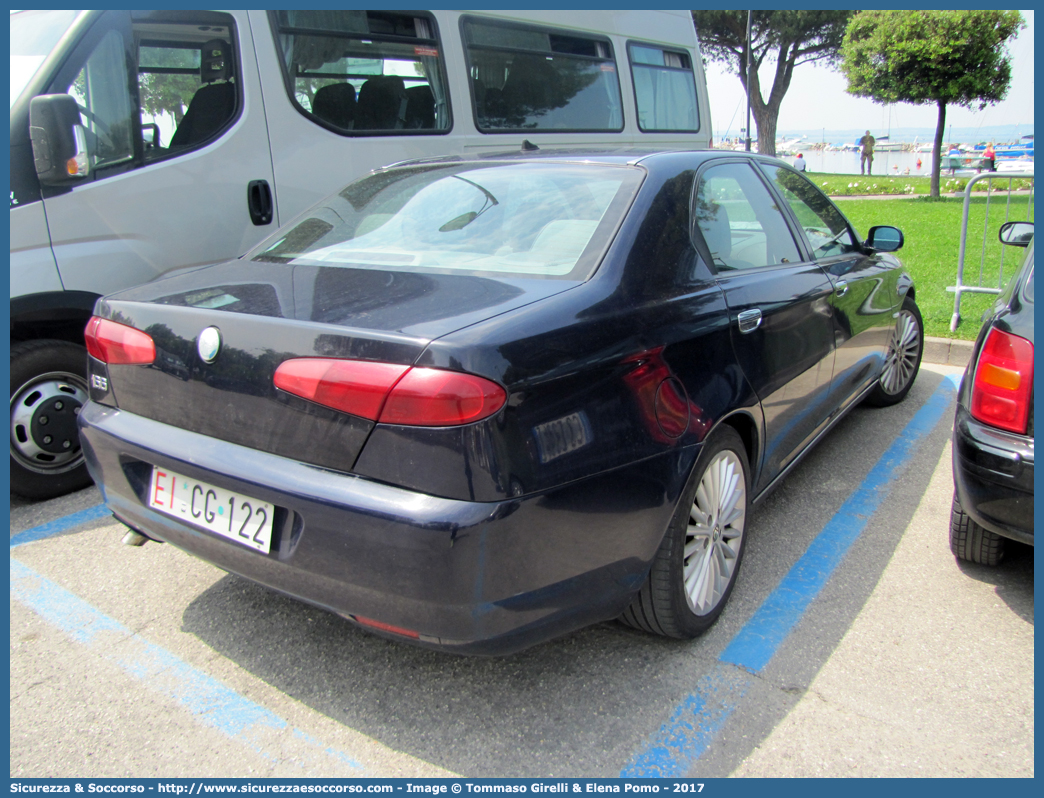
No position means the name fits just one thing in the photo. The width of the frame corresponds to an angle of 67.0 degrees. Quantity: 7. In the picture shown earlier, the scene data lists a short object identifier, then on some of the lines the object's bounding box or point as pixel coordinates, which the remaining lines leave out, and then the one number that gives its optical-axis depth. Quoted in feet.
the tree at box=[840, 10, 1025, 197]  63.93
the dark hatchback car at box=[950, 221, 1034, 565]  8.52
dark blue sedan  6.10
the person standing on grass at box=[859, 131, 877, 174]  108.58
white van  12.25
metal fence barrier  21.01
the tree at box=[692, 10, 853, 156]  94.73
